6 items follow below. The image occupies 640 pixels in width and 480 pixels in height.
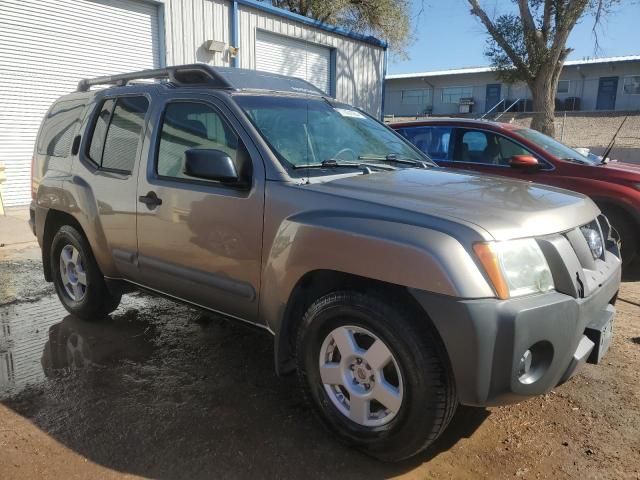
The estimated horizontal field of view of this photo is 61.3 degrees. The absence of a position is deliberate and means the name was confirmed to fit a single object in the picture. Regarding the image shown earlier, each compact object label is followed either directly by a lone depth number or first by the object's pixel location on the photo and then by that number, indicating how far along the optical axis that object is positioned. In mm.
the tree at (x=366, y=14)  19172
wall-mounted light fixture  11523
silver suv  2295
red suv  5668
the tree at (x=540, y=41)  15117
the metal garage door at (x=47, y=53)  9461
